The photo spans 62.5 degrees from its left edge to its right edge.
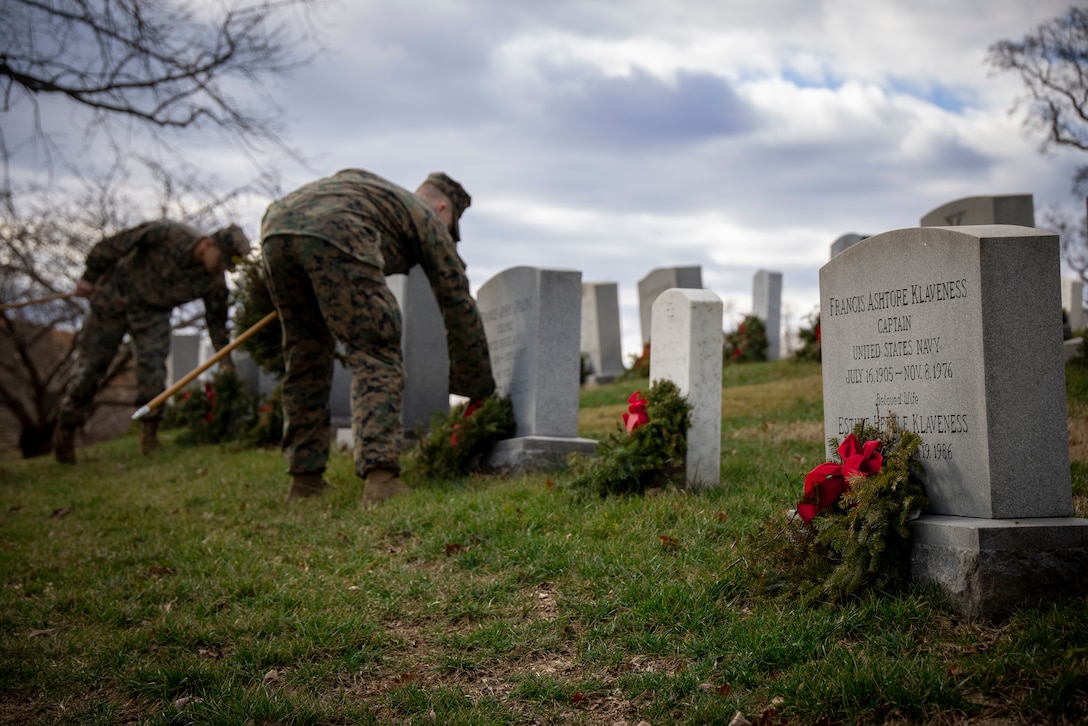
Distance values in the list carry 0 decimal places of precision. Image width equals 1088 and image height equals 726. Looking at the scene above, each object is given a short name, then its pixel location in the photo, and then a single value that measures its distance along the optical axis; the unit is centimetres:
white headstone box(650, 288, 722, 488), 564
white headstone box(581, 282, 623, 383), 1827
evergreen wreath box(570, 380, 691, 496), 543
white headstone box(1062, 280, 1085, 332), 1675
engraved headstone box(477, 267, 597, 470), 685
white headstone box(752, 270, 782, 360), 1648
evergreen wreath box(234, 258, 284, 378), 888
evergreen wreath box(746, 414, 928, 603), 350
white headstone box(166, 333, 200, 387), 1791
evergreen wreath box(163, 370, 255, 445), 1198
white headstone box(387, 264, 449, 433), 930
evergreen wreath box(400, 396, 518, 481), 697
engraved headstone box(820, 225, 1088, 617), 326
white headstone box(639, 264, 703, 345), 1678
